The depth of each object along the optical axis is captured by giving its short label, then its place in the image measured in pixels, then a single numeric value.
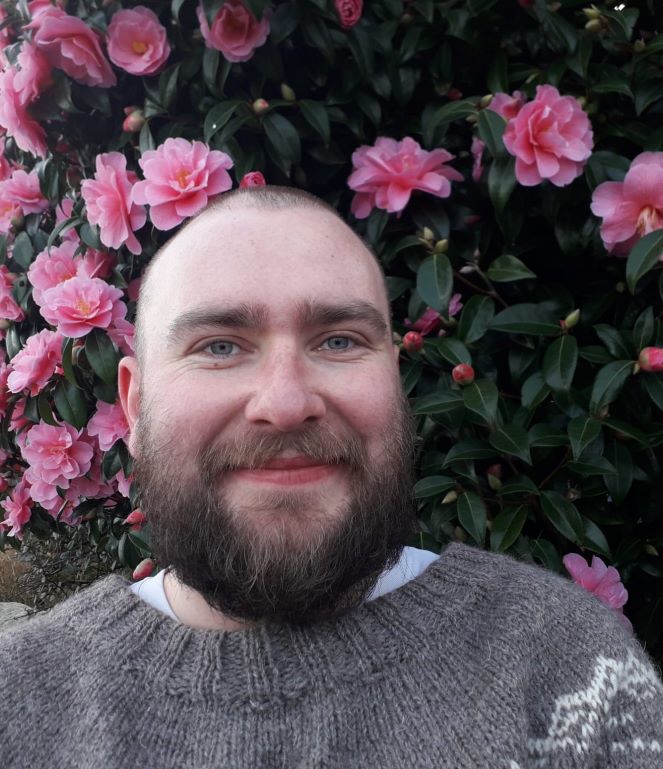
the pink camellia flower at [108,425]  0.57
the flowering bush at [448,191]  0.47
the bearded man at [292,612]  0.37
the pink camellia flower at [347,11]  0.47
